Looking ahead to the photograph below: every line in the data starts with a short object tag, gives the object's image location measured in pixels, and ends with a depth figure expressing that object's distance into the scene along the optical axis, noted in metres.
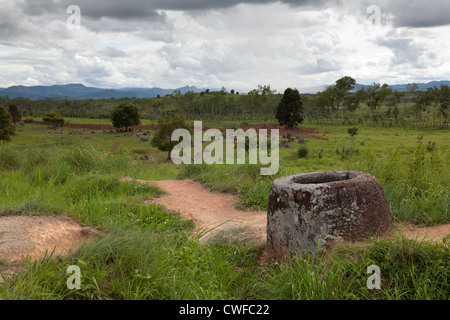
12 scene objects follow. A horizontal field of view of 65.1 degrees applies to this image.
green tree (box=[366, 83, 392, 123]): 58.84
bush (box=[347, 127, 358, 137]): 37.62
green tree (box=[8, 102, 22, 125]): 63.91
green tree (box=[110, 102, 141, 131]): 51.38
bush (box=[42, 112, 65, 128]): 59.88
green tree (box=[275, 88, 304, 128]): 43.22
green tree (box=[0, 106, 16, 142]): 36.70
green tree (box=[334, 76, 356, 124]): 58.73
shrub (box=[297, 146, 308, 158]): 26.69
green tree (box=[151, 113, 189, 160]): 30.52
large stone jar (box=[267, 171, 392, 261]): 4.38
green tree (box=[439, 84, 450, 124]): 48.32
